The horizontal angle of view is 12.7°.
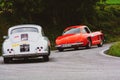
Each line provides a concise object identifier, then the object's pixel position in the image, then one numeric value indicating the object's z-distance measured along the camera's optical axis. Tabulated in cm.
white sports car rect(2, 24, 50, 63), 2178
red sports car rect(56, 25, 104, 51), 3131
